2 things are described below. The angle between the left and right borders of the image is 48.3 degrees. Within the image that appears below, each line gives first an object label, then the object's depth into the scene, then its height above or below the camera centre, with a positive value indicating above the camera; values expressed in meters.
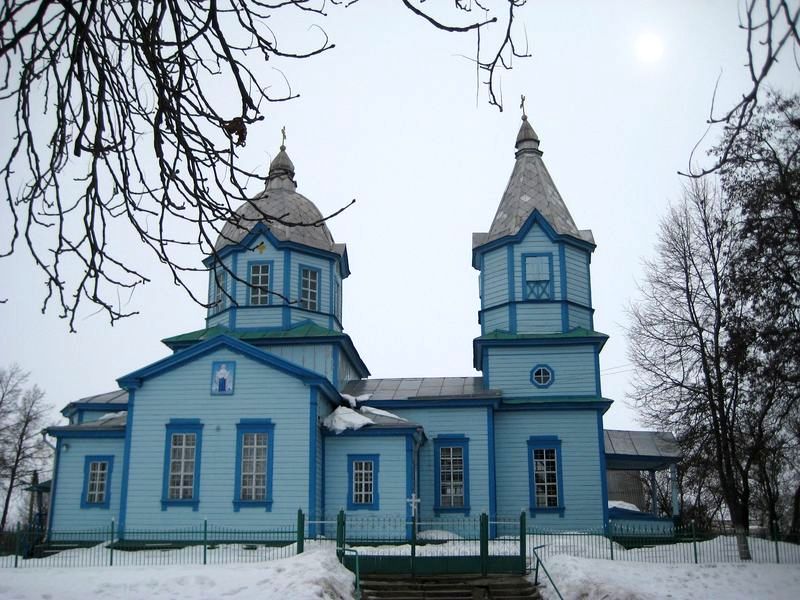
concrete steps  16.80 -1.43
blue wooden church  22.52 +2.58
